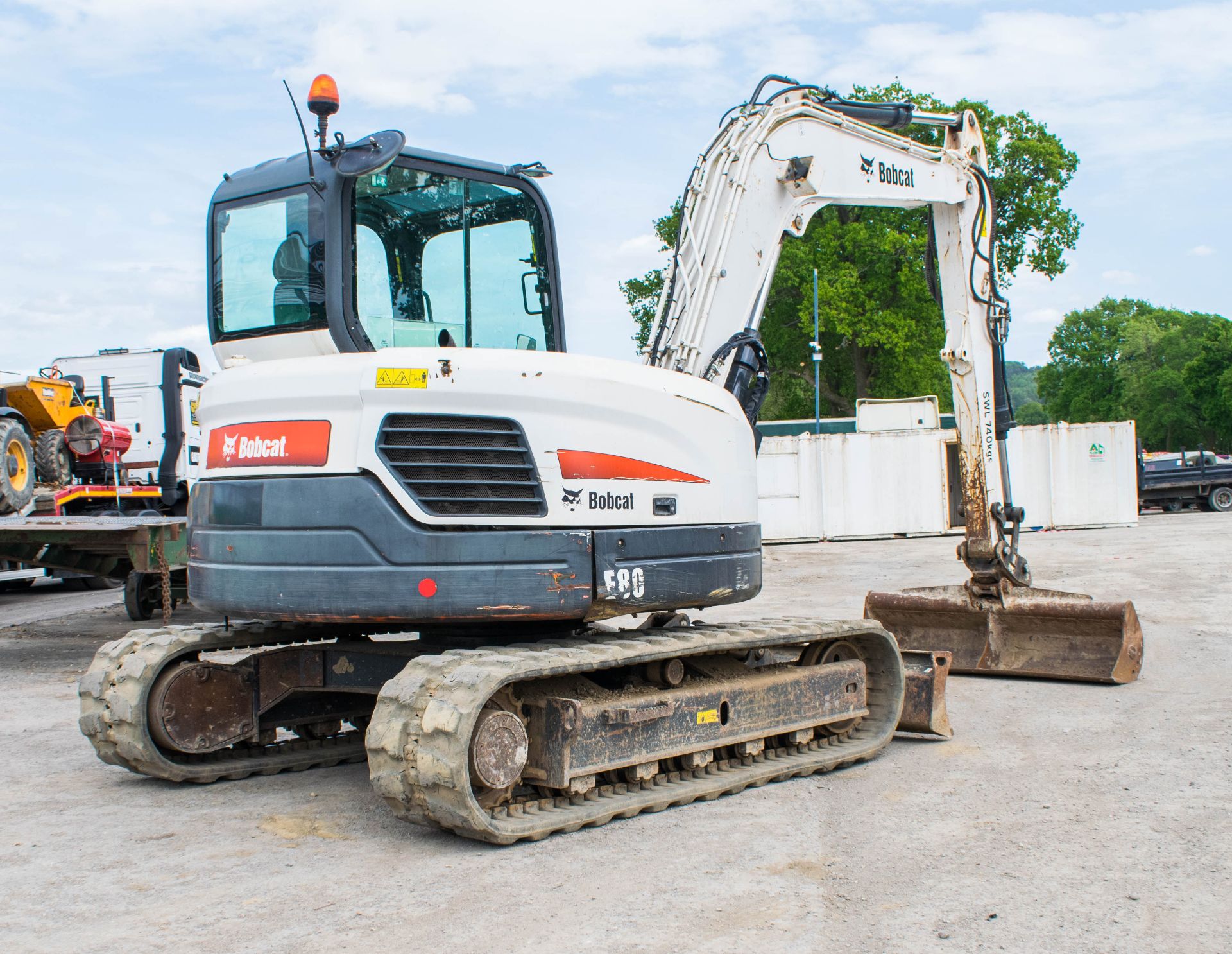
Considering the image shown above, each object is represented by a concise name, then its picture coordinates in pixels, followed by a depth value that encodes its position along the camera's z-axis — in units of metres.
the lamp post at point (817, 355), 29.98
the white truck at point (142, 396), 17.62
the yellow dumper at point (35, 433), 14.93
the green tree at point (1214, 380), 67.25
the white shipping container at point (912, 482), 24.84
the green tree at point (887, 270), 39.09
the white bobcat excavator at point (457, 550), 4.73
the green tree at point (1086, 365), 87.75
